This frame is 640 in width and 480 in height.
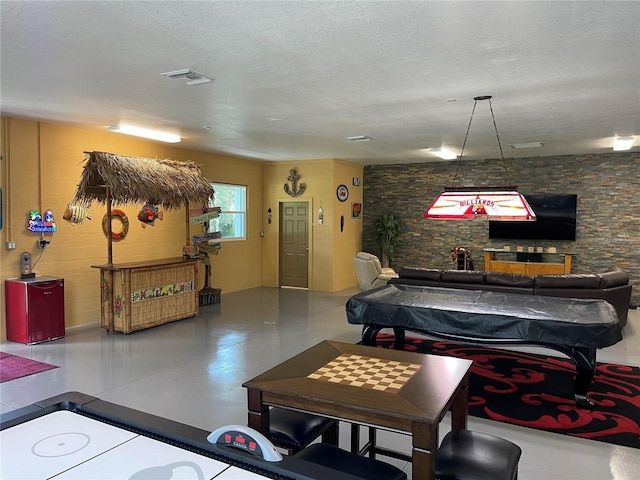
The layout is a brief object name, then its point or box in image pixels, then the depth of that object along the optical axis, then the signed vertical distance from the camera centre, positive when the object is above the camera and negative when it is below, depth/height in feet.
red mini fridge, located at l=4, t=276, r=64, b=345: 18.47 -3.73
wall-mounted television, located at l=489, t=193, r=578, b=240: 30.32 -0.08
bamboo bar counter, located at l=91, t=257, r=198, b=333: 20.51 -3.57
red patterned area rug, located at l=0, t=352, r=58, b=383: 15.00 -5.14
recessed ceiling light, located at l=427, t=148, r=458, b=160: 27.71 +4.16
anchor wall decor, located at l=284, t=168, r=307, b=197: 33.19 +2.36
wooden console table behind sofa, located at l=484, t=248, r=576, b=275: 29.71 -3.05
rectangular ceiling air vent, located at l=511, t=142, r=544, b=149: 25.13 +4.17
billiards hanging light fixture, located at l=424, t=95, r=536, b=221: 14.69 +0.49
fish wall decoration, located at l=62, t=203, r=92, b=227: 21.11 +0.16
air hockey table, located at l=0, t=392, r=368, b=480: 4.22 -2.34
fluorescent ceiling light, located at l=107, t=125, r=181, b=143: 20.88 +4.07
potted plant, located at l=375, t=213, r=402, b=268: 35.17 -1.10
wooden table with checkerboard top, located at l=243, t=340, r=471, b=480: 6.34 -2.71
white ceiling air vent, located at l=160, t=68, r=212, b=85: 12.58 +3.99
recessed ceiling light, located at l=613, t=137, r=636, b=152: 23.44 +4.11
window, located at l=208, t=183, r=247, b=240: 30.78 +0.50
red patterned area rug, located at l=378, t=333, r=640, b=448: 11.70 -5.23
